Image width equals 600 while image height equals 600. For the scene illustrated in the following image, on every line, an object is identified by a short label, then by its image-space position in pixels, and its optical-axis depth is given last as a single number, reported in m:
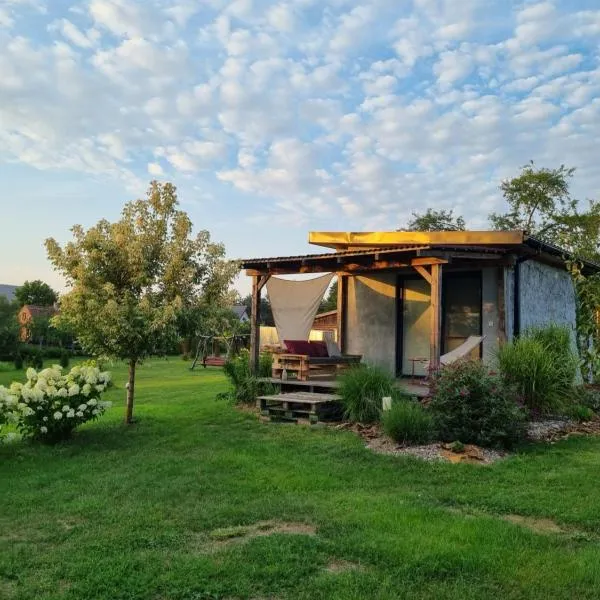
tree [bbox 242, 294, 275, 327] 54.11
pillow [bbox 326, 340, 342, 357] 12.19
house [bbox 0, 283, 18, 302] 74.46
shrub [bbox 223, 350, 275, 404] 11.23
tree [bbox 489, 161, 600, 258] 29.87
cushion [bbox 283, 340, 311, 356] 11.63
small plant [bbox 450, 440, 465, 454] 6.75
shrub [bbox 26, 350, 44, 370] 27.62
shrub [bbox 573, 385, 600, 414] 9.92
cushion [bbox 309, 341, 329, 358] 11.84
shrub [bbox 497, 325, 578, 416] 8.83
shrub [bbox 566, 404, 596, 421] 9.16
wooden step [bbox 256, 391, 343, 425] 9.36
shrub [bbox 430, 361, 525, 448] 7.14
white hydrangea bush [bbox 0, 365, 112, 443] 7.70
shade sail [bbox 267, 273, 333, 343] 12.51
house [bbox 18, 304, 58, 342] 37.97
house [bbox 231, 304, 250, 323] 56.25
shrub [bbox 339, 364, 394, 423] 8.92
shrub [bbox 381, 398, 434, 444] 7.33
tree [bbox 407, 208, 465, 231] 34.34
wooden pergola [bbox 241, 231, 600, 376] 9.21
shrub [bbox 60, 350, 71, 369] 27.30
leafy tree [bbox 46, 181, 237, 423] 8.75
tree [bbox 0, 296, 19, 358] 31.53
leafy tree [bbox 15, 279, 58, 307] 61.00
